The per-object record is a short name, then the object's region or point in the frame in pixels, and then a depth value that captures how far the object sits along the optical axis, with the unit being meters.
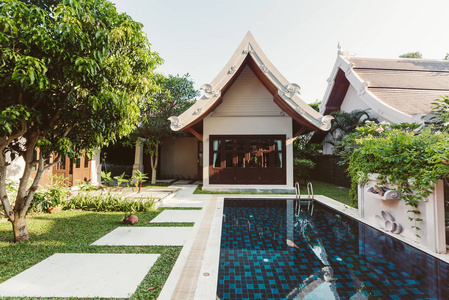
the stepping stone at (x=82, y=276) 2.38
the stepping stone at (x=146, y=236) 3.78
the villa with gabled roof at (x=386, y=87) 8.83
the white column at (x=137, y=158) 11.80
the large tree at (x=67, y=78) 2.82
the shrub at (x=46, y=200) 5.55
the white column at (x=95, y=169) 10.17
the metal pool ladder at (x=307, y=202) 6.50
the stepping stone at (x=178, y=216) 5.18
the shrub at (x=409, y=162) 3.25
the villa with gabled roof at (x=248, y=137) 9.84
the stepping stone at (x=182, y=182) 12.13
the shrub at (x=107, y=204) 6.05
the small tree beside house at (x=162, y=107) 11.13
